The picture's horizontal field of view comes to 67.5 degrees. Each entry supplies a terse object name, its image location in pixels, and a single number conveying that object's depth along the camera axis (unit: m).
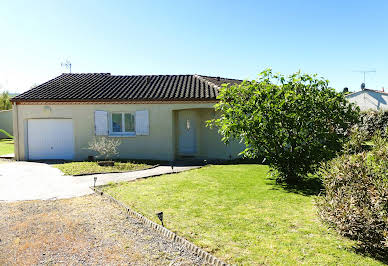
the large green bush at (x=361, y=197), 3.98
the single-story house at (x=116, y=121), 15.24
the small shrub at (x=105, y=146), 14.15
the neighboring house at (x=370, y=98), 32.94
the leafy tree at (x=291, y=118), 8.63
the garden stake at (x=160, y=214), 5.50
